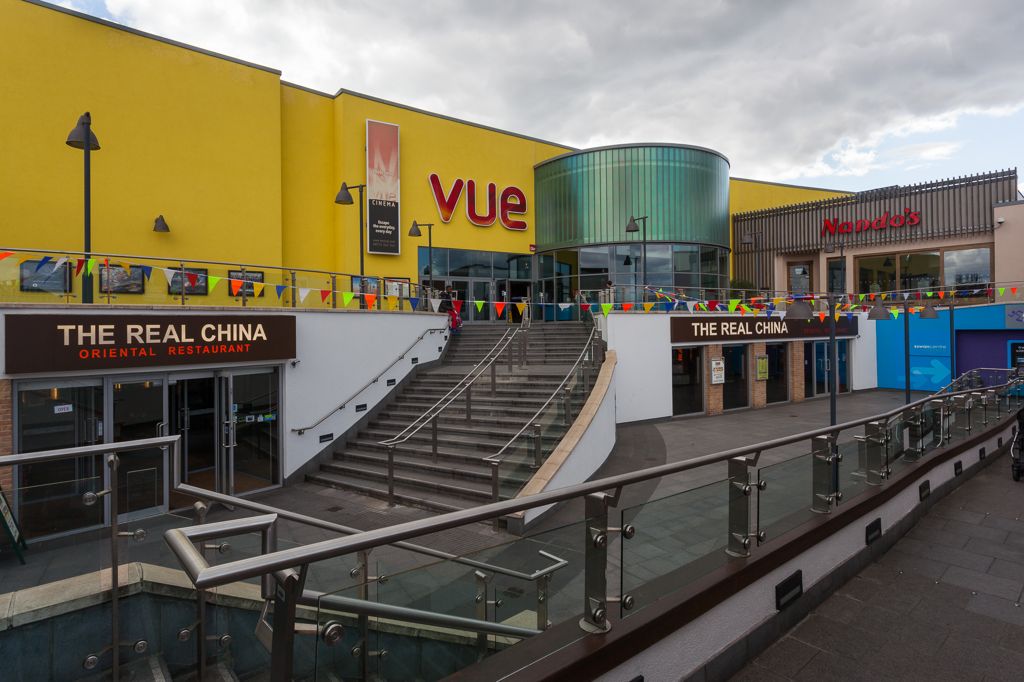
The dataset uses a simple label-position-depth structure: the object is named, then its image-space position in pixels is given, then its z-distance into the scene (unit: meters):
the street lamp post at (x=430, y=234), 19.03
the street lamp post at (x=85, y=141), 9.59
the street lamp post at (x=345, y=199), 14.80
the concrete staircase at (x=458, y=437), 9.84
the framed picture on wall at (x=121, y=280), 10.13
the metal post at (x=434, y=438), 11.10
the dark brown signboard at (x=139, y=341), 8.73
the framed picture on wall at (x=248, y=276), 13.05
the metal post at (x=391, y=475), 10.35
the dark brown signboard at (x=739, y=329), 17.84
